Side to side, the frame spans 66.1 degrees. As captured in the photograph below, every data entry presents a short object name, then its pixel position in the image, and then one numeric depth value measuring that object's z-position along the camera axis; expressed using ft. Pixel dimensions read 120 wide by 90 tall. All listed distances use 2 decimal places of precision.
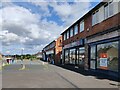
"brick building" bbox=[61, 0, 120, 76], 23.35
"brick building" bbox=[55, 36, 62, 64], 75.85
